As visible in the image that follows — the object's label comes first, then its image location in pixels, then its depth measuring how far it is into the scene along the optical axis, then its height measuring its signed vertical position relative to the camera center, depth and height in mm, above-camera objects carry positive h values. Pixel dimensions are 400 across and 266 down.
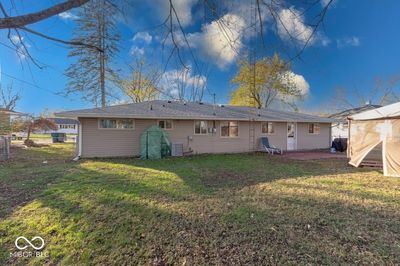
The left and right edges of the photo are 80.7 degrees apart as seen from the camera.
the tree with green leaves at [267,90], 26016 +5209
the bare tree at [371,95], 29172 +5575
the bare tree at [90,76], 17375 +4383
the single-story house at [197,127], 12094 +438
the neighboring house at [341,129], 23534 +768
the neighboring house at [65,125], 52094 +1629
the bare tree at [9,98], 16219 +2357
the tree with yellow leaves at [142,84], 23861 +5127
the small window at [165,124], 13391 +557
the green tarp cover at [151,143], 12234 -504
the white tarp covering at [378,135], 8242 +68
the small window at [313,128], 17500 +602
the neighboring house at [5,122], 15155 +618
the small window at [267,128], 15977 +516
